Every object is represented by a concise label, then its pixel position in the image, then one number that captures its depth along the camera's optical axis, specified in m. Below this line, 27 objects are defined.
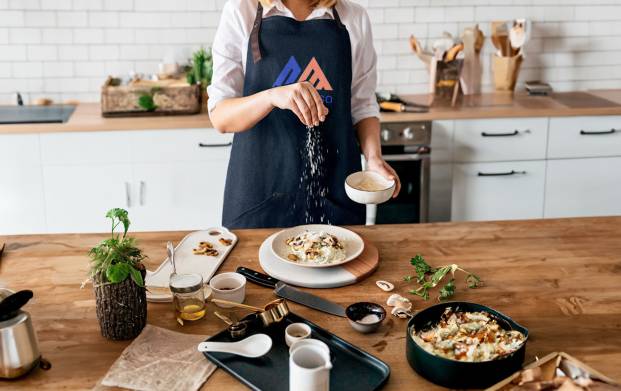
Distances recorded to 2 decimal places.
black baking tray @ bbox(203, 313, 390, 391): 1.59
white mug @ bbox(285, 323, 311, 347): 1.71
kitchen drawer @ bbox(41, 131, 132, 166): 3.94
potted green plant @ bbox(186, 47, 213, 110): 4.25
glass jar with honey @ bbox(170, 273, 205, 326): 1.82
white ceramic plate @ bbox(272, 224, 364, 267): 2.08
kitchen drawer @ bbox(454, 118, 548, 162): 4.16
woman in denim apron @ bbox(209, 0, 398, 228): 2.68
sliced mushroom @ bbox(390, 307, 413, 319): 1.85
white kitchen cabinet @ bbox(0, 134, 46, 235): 3.93
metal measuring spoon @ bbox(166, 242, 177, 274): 1.99
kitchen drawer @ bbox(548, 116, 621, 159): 4.22
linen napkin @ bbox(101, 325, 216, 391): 1.56
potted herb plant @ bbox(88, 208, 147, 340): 1.70
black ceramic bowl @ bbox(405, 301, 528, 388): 1.53
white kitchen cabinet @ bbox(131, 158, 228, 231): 4.08
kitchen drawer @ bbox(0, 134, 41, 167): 3.92
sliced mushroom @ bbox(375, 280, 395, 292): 2.00
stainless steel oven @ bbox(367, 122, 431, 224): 4.08
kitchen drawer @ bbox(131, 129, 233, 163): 4.00
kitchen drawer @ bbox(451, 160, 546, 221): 4.25
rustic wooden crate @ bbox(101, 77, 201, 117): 4.02
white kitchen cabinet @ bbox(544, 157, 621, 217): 4.31
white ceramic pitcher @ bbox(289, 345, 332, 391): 1.45
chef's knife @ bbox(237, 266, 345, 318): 1.88
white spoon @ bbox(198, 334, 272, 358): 1.66
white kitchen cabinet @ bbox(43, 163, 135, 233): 4.01
